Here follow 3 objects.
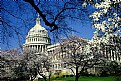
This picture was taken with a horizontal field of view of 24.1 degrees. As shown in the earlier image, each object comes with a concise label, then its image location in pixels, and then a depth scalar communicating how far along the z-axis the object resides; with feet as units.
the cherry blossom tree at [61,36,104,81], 164.25
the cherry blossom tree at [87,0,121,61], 37.60
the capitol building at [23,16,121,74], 234.17
